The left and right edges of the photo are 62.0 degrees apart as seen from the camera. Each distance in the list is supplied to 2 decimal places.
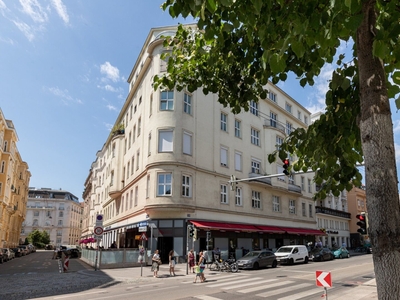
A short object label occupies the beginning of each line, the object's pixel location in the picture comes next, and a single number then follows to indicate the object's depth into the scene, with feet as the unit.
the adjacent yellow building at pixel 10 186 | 163.43
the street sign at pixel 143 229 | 93.22
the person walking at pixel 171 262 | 67.37
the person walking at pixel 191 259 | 72.24
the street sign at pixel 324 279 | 31.14
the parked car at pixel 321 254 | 108.68
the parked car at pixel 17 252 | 161.79
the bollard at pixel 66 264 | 73.90
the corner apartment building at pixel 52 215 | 381.19
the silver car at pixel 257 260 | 77.66
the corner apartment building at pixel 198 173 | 96.99
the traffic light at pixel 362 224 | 34.90
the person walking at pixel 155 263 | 66.23
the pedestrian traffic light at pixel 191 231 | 74.01
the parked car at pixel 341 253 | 127.03
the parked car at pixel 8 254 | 123.48
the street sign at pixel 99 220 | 73.65
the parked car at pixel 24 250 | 175.50
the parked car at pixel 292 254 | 93.15
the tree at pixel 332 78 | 10.60
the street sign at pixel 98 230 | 71.67
